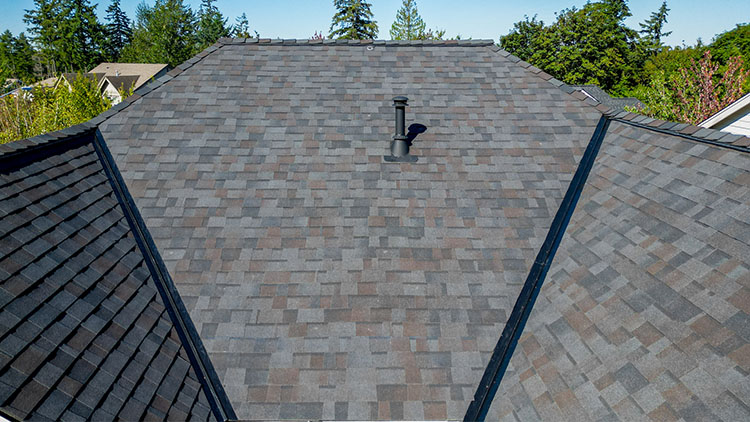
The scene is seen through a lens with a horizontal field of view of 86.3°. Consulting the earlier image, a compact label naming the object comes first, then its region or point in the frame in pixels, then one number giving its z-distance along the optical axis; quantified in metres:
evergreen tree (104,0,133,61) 84.06
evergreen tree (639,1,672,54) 72.81
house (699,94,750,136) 13.12
